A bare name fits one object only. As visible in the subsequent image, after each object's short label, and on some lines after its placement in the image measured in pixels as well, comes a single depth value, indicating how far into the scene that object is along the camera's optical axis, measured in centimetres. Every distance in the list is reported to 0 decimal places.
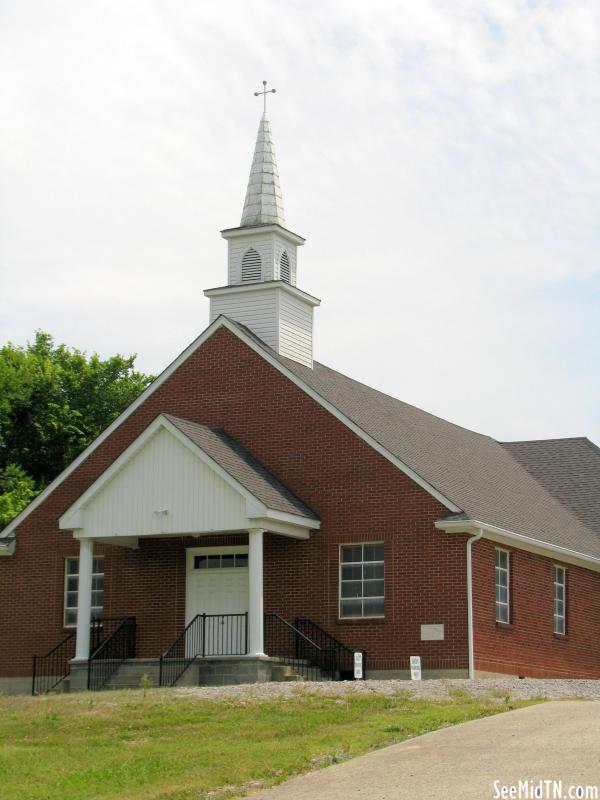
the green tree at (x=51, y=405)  5159
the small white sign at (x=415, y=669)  2738
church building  2912
